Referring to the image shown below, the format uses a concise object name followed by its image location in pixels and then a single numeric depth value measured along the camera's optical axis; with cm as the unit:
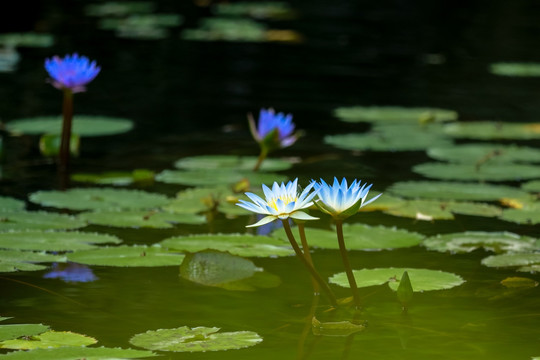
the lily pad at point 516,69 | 1180
